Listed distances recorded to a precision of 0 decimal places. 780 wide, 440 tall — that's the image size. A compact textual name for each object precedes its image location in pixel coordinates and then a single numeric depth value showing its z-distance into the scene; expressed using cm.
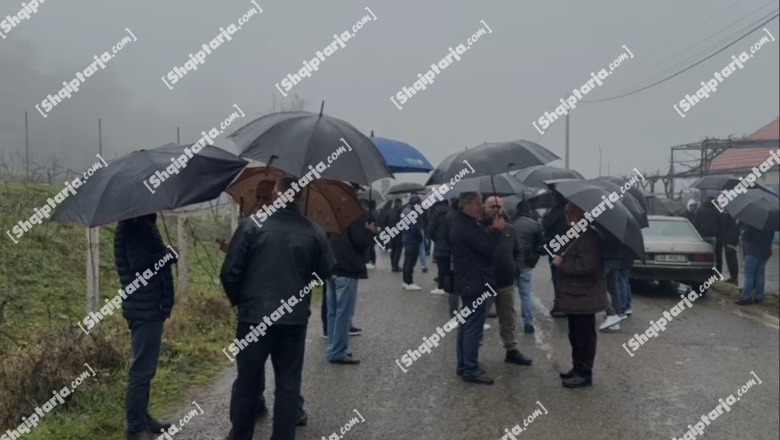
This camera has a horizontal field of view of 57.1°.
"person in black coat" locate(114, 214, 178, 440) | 487
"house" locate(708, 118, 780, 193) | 2275
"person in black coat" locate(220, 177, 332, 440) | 457
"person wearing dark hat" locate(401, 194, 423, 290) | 1280
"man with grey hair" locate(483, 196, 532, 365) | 723
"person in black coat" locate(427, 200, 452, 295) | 998
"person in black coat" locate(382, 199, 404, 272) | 1469
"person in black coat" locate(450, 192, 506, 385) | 650
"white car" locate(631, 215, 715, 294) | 1228
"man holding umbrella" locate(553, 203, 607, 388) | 663
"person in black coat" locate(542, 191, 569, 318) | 838
